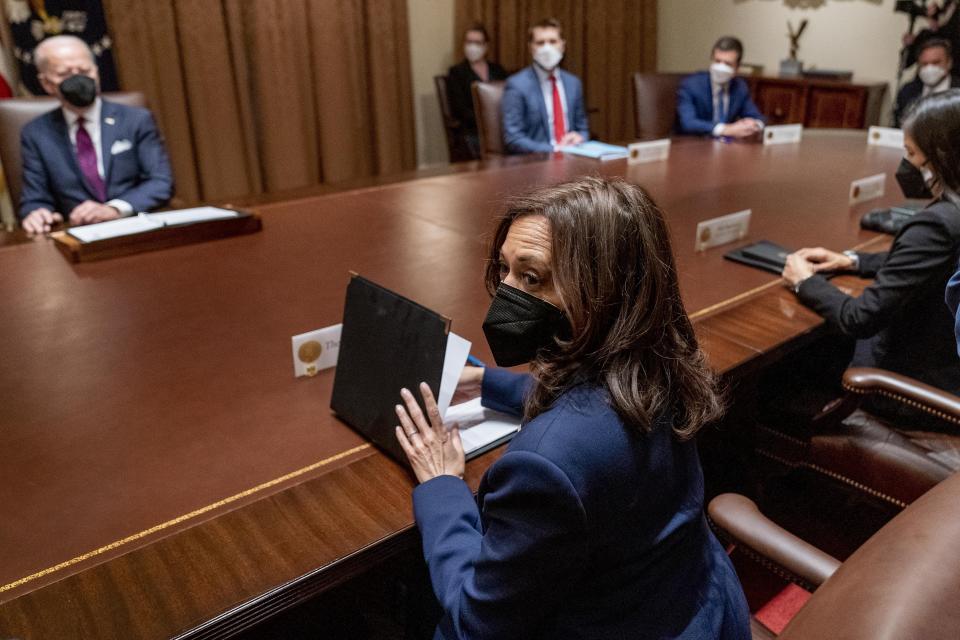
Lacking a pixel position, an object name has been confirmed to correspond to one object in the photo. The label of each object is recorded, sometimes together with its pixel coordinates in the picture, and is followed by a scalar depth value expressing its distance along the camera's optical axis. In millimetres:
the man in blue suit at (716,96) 3832
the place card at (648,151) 2916
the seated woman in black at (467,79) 4868
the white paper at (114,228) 1856
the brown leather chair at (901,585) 562
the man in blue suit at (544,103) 3535
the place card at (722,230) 1956
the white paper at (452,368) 1066
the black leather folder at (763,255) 1820
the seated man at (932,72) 4293
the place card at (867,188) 2412
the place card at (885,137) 3295
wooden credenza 5004
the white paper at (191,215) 1979
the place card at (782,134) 3441
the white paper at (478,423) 1101
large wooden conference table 833
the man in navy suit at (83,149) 2438
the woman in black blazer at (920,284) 1496
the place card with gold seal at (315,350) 1252
